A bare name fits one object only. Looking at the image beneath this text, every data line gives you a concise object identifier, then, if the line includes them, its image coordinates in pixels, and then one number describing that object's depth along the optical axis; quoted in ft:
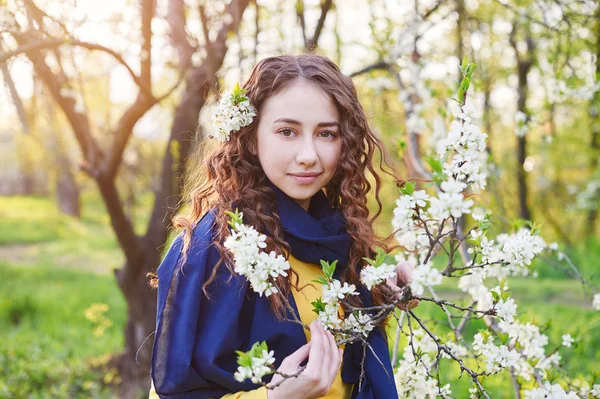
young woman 4.84
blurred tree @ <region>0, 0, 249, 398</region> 9.67
